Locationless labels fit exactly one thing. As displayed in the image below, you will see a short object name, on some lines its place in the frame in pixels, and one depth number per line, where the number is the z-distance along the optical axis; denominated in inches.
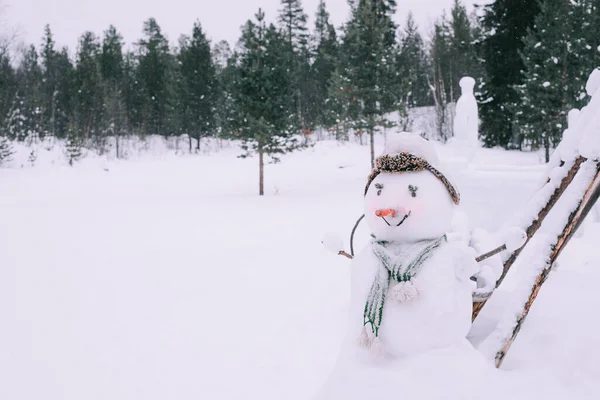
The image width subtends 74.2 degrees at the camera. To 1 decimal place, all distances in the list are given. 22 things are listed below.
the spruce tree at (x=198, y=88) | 1252.5
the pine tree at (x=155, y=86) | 1337.4
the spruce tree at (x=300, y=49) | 1384.2
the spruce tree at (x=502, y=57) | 721.6
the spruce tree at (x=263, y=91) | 570.6
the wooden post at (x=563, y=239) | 86.8
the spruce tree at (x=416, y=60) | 1368.1
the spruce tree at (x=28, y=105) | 1055.6
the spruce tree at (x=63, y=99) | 1251.8
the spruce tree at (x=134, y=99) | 1366.9
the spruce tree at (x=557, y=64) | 543.2
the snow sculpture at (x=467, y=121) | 343.3
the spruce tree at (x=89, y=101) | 1117.9
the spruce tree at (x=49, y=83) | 1275.8
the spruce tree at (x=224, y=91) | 583.3
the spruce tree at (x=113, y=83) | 1129.7
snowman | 70.4
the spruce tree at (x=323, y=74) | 1301.7
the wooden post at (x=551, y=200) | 89.0
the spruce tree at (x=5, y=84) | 831.1
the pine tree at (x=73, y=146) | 835.4
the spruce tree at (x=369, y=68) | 620.7
